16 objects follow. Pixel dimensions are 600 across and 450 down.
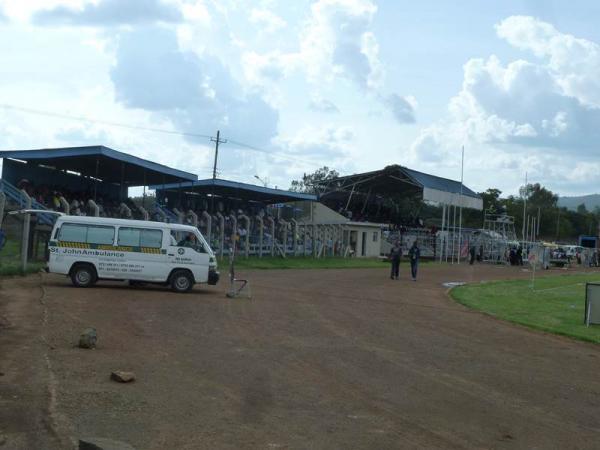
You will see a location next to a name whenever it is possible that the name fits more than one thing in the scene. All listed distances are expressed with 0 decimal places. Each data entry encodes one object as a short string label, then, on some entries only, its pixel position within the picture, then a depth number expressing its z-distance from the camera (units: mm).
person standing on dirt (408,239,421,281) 33812
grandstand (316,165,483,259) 59344
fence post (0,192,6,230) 18844
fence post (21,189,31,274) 23528
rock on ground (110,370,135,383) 9047
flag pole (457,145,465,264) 58062
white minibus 21047
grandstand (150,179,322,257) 40812
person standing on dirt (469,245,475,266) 56812
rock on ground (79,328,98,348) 11125
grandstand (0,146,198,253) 30766
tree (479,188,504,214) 108962
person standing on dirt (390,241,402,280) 34094
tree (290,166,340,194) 97312
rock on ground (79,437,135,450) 6039
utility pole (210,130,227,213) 61678
